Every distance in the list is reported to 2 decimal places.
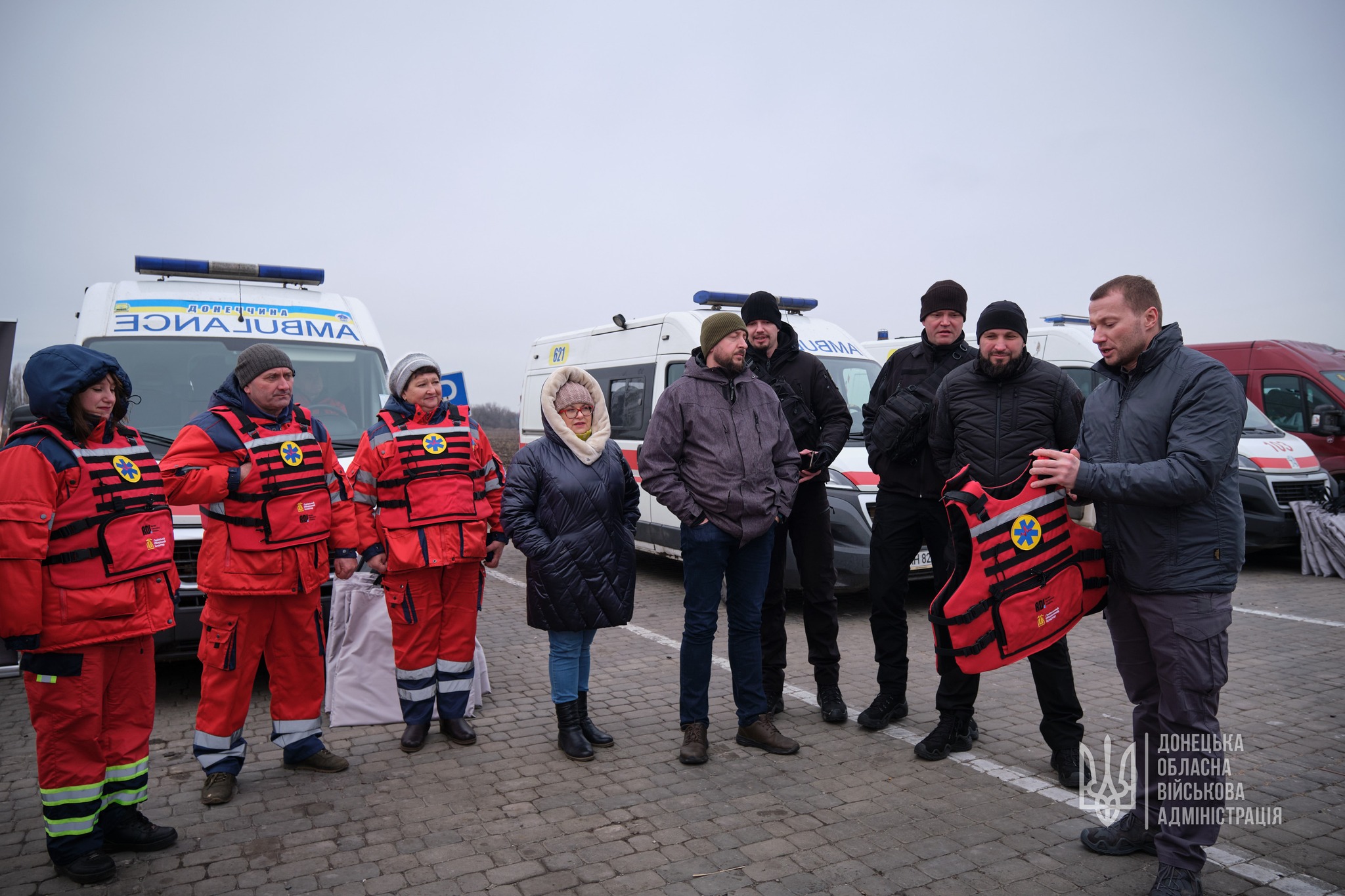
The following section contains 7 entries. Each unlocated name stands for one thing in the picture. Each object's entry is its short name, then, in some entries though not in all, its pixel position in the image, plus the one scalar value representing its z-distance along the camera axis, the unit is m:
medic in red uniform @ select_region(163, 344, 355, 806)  3.89
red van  10.07
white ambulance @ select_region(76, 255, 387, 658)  5.64
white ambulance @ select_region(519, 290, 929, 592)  7.09
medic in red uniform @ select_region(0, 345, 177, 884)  3.09
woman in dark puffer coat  4.28
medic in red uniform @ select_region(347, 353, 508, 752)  4.42
